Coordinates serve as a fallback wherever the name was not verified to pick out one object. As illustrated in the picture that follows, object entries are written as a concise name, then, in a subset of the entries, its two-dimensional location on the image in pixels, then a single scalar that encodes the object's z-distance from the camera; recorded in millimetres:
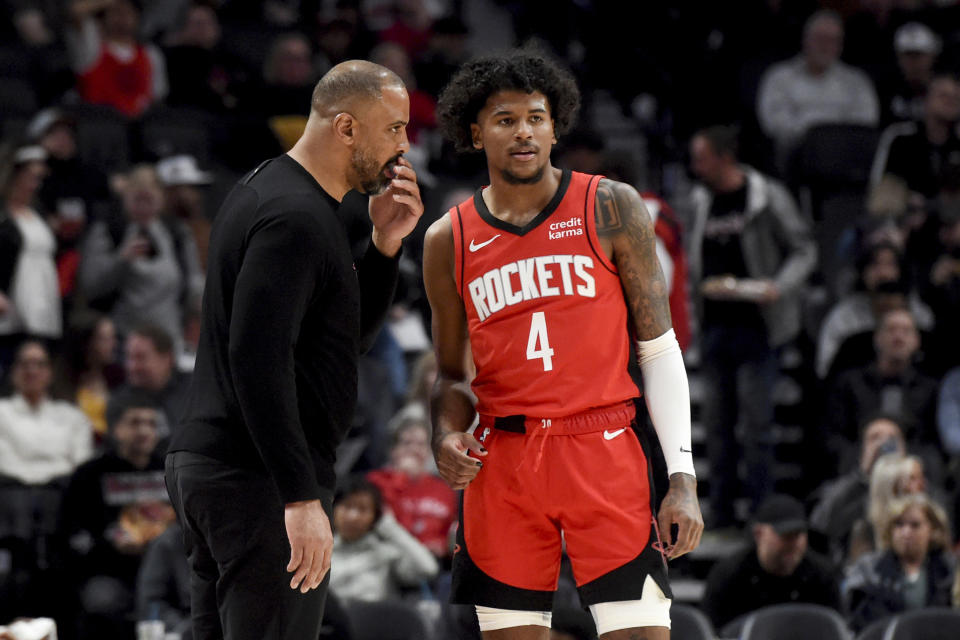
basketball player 8047
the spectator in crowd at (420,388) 17297
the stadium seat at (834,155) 21375
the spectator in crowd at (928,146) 20687
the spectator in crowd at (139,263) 17844
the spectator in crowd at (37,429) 16281
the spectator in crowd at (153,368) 16859
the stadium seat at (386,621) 13477
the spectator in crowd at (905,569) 14523
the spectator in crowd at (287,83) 21672
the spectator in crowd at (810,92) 21969
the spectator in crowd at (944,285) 19078
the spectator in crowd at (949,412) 17656
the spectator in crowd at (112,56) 20844
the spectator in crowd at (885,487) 15109
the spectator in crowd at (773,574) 14562
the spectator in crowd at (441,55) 23078
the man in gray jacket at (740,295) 17406
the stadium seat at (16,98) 20453
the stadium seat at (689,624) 12727
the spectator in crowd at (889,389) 17812
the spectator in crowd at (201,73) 21969
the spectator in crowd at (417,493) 16609
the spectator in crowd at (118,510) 15242
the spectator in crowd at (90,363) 17141
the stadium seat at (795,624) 13070
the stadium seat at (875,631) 13187
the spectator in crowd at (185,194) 19187
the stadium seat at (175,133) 20266
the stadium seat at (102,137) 20047
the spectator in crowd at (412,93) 21412
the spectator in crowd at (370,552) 15406
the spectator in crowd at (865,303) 18422
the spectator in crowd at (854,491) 16391
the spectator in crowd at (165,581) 14180
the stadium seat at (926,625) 12773
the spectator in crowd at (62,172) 18797
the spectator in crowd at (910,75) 22391
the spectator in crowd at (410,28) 24187
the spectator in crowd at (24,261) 17156
